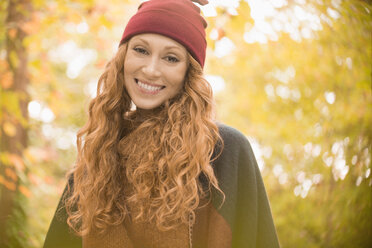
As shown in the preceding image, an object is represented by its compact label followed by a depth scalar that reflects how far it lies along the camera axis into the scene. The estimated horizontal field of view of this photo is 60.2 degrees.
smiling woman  1.72
